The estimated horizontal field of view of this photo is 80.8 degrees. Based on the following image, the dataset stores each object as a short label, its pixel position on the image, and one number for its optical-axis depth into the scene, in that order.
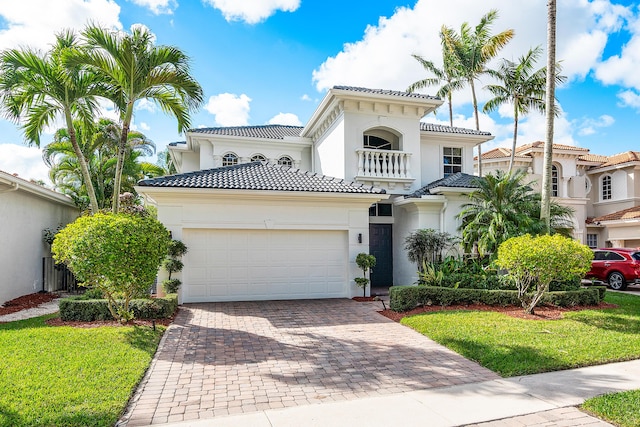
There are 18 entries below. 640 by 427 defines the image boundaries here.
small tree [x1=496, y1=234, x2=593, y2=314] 8.80
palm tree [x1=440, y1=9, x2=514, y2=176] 19.47
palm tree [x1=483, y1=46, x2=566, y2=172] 17.94
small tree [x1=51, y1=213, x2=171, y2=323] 7.41
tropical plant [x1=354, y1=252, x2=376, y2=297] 12.04
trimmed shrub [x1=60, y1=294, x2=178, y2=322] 8.44
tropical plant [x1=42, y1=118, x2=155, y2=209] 16.69
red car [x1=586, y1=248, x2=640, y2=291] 15.11
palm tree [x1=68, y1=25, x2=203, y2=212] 9.50
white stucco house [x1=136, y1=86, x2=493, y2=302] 11.36
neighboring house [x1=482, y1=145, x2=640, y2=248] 24.05
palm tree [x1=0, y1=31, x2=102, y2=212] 10.18
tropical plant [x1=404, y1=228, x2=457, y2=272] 12.94
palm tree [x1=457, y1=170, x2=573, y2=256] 11.73
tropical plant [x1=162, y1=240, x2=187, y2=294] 10.56
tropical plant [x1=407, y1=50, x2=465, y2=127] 22.55
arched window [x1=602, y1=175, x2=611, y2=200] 25.88
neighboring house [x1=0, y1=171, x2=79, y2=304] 11.29
